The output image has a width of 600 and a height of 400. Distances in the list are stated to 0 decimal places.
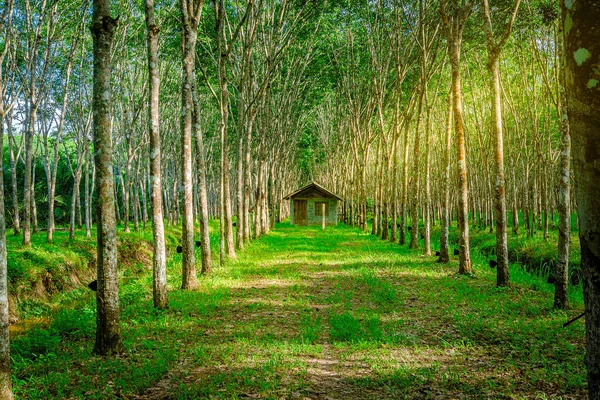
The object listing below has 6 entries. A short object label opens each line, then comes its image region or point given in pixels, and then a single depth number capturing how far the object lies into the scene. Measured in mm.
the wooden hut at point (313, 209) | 47591
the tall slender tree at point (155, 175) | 9258
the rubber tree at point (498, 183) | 11281
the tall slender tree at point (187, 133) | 11141
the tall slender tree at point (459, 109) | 13109
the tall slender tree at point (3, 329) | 4480
